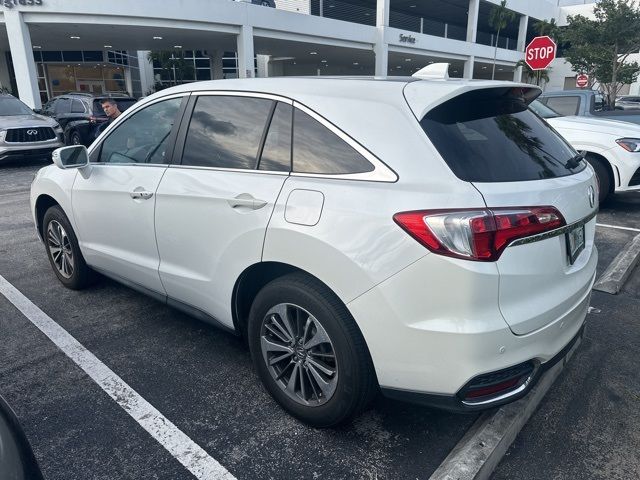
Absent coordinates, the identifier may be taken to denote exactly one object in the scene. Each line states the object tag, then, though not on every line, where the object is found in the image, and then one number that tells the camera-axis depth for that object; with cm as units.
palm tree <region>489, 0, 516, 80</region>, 3572
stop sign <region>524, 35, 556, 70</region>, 1139
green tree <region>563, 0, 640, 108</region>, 2231
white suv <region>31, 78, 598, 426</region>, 201
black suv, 1412
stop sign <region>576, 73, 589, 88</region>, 1719
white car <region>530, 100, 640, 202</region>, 670
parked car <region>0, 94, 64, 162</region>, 1142
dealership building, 1895
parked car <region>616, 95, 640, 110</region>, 2340
